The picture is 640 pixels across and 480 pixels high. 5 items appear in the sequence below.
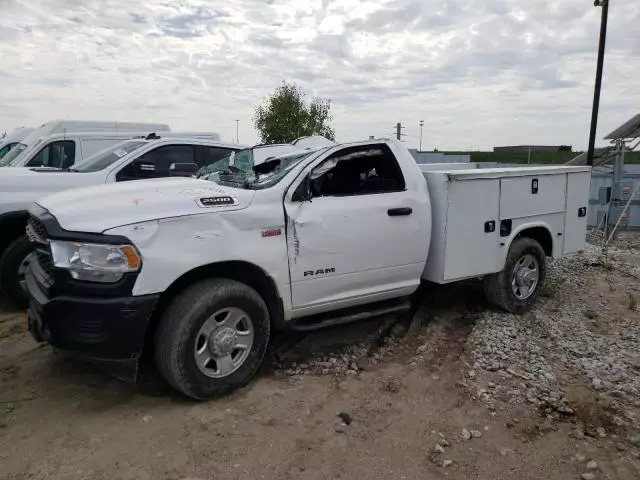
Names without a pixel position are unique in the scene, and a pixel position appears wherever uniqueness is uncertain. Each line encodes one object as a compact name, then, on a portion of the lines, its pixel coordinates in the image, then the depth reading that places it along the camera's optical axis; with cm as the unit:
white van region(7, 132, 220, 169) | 824
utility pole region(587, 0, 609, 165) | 1370
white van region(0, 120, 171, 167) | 964
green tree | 2528
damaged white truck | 340
